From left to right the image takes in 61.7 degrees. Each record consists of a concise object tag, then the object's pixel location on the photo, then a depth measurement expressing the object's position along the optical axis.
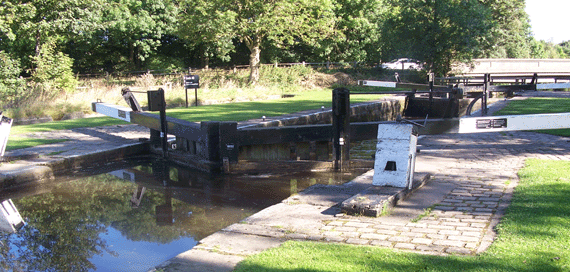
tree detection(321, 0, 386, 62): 43.06
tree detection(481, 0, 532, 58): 47.76
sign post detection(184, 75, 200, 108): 18.75
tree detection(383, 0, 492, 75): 35.62
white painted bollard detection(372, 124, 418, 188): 5.99
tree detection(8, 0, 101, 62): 27.00
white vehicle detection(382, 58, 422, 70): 40.28
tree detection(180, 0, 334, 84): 30.25
